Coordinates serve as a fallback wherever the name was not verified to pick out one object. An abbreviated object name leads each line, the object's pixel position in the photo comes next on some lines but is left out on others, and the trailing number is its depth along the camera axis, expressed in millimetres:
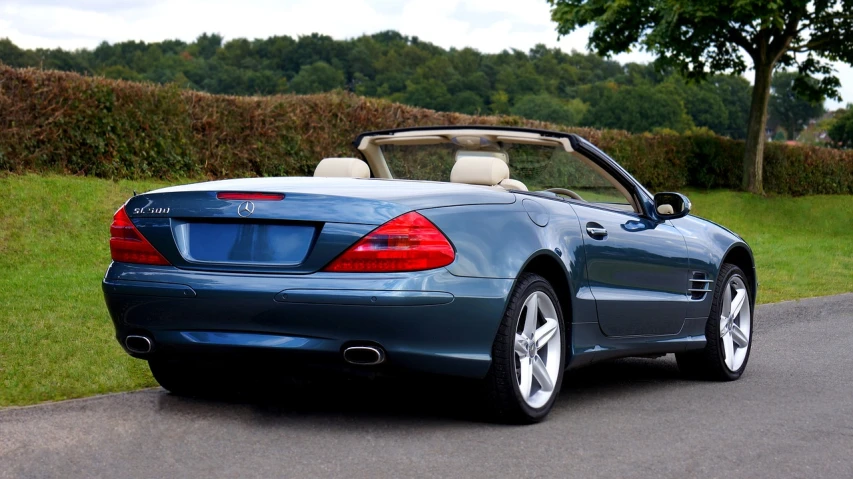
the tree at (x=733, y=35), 28812
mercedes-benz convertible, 4992
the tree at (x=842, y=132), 93000
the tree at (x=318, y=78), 80925
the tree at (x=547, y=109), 101500
